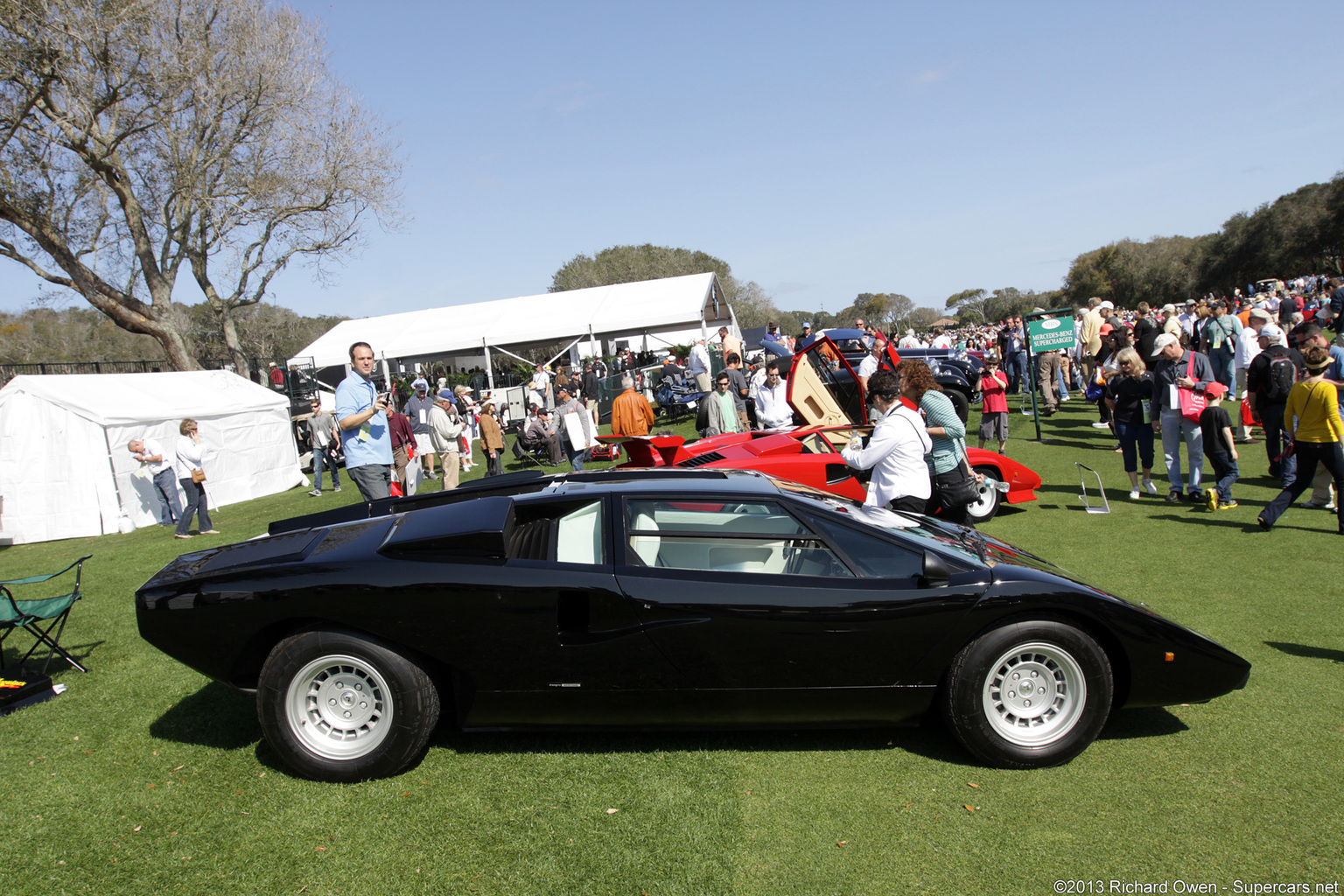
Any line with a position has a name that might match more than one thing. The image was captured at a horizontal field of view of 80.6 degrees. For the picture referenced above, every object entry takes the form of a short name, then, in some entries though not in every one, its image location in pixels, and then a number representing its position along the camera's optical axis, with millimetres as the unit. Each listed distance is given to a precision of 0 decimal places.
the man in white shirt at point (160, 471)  11891
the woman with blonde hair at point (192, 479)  11164
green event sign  13570
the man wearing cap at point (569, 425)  12281
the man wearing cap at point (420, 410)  13771
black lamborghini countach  3469
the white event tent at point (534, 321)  25344
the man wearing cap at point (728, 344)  14564
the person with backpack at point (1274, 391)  8836
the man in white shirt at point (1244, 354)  11768
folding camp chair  4773
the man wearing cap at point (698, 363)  18781
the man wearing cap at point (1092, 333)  16578
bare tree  18672
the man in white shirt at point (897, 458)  5441
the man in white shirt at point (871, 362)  13352
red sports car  7820
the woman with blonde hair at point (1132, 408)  8750
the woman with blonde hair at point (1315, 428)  6895
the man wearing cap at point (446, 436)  12891
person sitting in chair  15062
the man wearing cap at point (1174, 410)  8508
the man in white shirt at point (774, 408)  11898
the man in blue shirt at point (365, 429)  6680
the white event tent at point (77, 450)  12281
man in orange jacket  11586
